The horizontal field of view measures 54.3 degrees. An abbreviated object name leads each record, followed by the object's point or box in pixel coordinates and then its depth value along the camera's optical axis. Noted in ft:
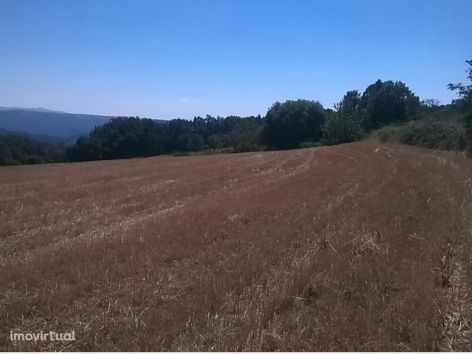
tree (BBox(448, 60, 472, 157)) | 125.49
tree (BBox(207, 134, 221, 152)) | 416.05
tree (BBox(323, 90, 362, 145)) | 296.71
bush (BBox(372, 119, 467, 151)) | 139.42
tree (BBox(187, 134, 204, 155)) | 401.74
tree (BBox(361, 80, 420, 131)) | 327.67
